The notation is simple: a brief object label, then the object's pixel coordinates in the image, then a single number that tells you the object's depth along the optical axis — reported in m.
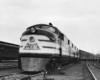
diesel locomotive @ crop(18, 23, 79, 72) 11.40
